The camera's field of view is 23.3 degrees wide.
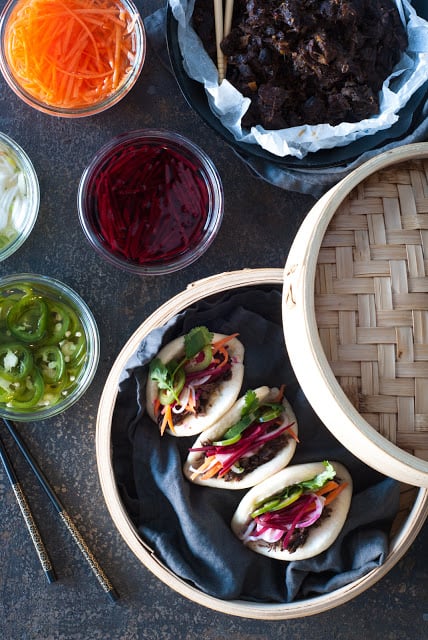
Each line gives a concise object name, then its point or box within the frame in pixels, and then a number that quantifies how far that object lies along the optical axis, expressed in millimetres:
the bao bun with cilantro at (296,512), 734
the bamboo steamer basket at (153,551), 735
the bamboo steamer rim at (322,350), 634
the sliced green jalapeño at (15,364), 763
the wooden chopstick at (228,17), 733
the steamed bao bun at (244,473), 740
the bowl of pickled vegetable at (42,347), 767
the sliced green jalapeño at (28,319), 772
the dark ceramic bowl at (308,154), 742
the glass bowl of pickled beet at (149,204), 781
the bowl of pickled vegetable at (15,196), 775
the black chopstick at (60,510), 789
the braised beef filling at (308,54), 719
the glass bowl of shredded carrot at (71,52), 755
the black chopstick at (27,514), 789
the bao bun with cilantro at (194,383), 731
